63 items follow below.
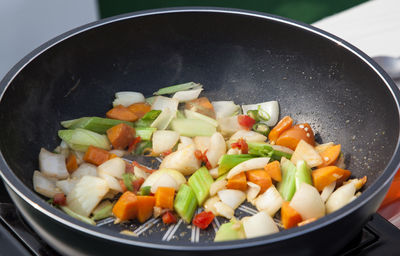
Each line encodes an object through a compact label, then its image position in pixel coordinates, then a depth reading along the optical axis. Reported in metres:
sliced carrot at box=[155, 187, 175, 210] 0.75
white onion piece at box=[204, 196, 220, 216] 0.76
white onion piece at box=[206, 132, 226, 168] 0.80
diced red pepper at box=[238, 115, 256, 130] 0.83
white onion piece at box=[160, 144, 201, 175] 0.79
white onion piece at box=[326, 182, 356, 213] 0.74
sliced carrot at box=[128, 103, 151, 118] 0.85
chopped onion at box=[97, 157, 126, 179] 0.78
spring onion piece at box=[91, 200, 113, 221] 0.75
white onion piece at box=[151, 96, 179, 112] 0.85
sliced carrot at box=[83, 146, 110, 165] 0.80
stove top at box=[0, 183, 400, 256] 0.70
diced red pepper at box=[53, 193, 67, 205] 0.75
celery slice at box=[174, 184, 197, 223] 0.75
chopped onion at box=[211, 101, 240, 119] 0.85
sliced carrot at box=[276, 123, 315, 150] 0.80
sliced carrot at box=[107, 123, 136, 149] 0.82
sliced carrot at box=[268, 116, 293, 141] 0.82
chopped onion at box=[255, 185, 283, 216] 0.75
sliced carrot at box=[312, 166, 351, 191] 0.76
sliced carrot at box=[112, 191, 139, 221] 0.74
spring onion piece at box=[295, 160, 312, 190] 0.76
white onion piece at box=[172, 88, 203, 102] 0.86
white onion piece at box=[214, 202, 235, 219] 0.75
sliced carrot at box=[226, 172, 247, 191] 0.77
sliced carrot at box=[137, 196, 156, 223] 0.75
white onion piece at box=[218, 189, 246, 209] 0.76
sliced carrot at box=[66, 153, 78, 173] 0.79
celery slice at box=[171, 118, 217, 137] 0.83
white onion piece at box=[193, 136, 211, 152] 0.81
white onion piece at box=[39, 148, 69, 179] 0.77
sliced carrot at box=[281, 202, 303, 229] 0.72
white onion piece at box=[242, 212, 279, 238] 0.72
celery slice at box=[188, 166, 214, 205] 0.77
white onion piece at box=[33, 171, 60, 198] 0.76
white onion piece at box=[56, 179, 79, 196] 0.76
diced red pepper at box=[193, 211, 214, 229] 0.74
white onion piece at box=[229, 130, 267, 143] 0.82
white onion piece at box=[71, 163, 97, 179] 0.79
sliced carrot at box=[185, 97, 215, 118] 0.85
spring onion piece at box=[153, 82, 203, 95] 0.86
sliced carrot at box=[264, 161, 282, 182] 0.78
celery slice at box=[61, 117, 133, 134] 0.82
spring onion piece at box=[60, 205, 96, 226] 0.74
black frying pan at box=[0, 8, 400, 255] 0.76
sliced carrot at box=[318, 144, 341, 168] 0.78
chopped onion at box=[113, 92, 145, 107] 0.85
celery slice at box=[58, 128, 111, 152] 0.80
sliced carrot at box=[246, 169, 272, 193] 0.77
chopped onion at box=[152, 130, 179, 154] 0.81
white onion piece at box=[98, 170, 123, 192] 0.77
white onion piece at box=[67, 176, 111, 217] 0.75
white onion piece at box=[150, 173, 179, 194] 0.77
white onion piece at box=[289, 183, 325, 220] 0.73
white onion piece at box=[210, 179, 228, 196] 0.77
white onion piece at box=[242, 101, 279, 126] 0.84
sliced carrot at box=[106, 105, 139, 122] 0.84
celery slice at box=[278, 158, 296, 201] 0.77
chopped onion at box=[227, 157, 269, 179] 0.78
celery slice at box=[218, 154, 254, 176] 0.78
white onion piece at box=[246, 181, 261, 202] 0.77
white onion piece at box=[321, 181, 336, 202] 0.76
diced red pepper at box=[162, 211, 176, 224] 0.75
